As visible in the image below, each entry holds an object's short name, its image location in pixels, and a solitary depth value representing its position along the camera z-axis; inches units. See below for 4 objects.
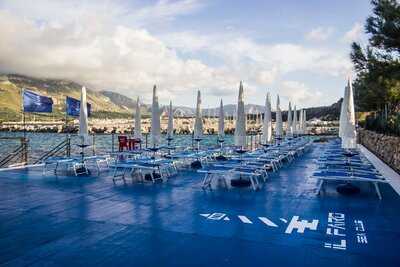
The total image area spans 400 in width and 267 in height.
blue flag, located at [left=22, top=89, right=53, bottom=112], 510.9
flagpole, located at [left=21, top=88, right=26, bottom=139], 497.9
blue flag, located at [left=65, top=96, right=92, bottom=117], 549.2
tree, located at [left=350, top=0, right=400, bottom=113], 381.7
